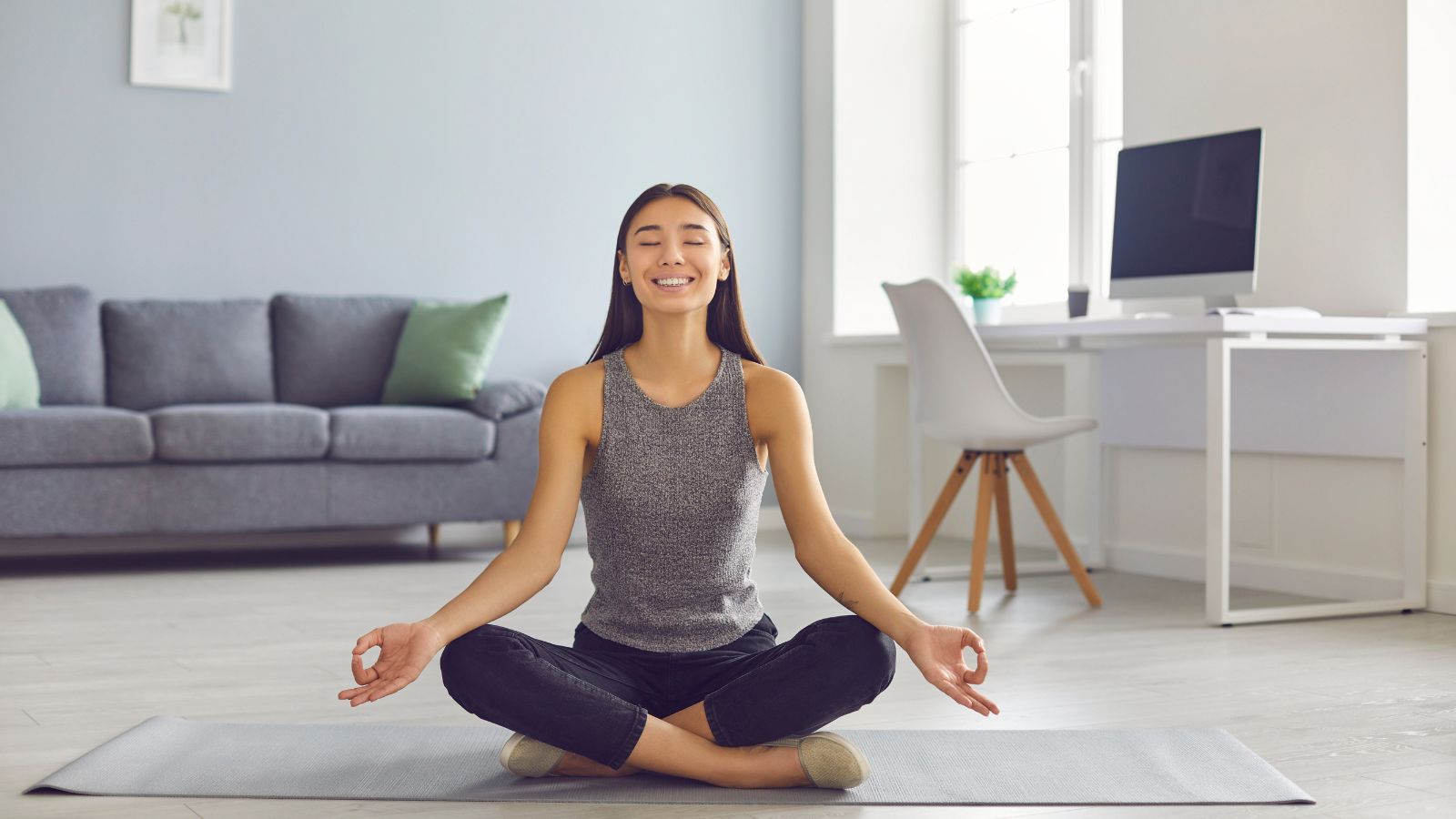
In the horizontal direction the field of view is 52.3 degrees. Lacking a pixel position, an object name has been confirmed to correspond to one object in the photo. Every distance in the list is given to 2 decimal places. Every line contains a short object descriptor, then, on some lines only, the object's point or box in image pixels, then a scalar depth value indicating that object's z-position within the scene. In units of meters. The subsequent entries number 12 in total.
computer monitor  3.39
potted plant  4.34
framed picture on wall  4.70
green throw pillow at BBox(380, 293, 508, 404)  4.57
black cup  3.92
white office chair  3.40
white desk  3.15
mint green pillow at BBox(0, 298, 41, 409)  4.09
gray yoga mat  1.80
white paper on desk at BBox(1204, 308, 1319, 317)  3.15
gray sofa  4.00
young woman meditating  1.73
